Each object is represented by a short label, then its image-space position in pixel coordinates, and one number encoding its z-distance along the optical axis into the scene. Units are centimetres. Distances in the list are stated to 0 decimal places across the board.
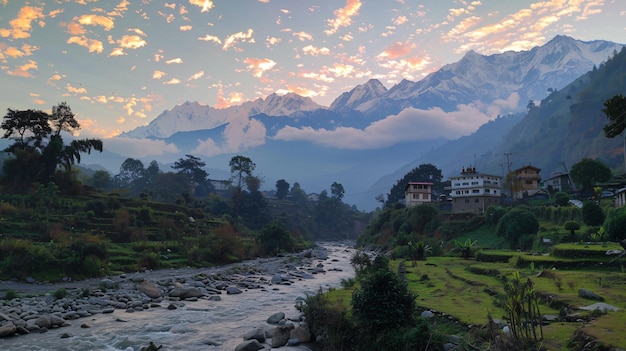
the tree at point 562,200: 6150
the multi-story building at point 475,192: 8719
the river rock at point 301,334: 2098
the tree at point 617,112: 2620
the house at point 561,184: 8244
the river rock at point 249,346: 1975
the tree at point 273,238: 7269
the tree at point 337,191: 16312
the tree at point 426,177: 12219
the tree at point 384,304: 1719
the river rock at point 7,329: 2191
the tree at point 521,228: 4747
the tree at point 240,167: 10012
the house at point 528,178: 8706
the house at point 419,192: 9981
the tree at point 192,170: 14388
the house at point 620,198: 4897
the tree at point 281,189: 15900
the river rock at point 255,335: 2152
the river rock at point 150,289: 3402
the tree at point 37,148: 6544
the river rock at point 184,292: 3462
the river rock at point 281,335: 2066
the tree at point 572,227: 4169
